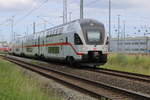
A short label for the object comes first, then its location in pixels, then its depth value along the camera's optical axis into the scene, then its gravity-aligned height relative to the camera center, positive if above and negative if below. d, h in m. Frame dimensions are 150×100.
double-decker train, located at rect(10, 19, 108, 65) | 21.36 +0.43
